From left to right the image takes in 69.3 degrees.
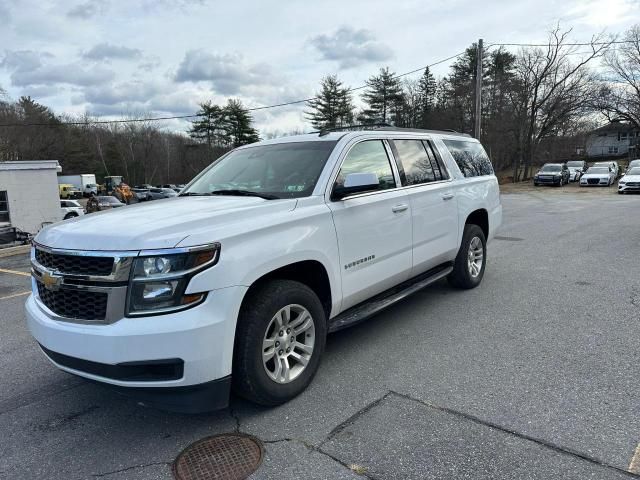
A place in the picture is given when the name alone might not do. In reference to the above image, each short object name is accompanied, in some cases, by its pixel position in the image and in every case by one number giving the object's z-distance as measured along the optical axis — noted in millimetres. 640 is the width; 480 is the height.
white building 23328
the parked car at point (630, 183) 23586
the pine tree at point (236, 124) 63062
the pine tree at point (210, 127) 63969
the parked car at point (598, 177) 29391
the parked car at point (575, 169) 35175
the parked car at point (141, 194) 46716
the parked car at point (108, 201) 29756
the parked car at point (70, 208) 27847
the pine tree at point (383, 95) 56750
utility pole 24734
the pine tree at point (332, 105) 54719
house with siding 70738
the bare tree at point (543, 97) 38219
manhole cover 2529
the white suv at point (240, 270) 2555
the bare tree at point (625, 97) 45594
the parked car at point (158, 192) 42975
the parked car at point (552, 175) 30844
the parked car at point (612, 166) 32366
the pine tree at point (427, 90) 60781
